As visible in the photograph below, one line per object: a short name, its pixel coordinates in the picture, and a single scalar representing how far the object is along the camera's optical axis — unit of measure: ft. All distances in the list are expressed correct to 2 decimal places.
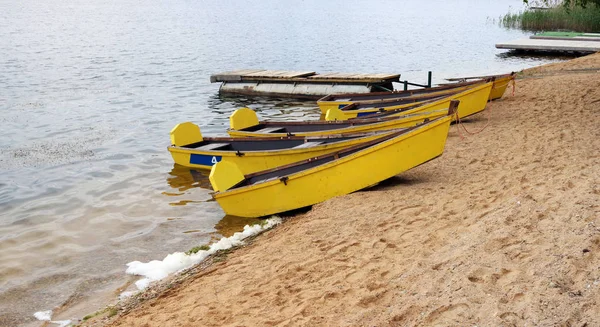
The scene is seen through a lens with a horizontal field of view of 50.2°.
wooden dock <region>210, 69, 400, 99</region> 73.36
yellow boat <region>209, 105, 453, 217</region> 31.32
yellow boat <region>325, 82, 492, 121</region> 47.06
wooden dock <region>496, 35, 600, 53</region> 104.70
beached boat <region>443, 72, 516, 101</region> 54.17
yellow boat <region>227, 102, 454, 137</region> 41.74
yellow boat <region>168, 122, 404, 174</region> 37.91
